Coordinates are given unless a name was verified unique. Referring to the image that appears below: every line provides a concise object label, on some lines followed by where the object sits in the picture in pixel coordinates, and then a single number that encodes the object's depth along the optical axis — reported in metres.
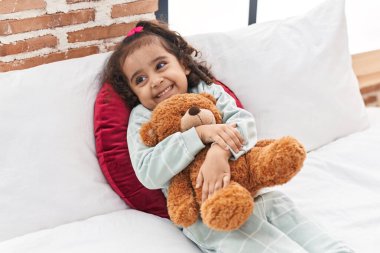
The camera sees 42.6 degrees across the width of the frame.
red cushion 1.29
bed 1.20
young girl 1.10
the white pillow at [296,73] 1.56
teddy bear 1.00
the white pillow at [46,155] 1.22
